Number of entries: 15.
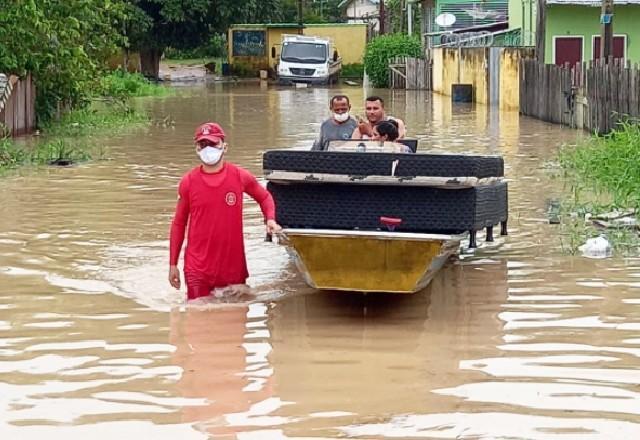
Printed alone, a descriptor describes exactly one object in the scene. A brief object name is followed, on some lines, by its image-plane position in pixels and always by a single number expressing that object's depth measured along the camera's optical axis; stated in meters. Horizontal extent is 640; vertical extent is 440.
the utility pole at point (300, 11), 75.34
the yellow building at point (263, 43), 67.69
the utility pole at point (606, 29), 26.33
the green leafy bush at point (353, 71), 67.00
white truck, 57.72
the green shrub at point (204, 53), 89.44
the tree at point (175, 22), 60.31
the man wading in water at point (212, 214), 9.01
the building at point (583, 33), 38.81
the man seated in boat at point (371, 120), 11.80
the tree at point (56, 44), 22.98
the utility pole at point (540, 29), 35.31
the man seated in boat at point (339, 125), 12.41
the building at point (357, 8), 100.27
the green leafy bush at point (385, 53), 56.28
